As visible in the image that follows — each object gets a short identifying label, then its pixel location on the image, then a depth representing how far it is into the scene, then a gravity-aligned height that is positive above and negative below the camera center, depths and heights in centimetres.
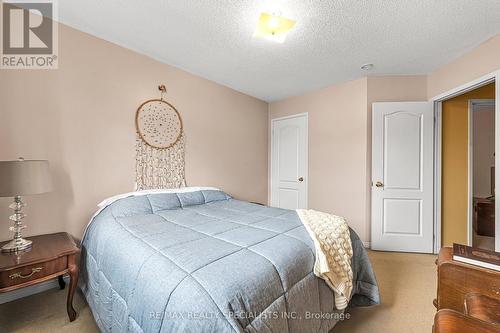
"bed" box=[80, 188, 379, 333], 94 -54
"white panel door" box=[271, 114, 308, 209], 382 +6
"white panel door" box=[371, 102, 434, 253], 291 -14
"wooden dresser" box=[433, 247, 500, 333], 80 -63
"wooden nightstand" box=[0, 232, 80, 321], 143 -67
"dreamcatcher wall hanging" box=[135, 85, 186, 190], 260 +23
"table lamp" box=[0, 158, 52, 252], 151 -13
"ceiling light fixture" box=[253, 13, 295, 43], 167 +105
